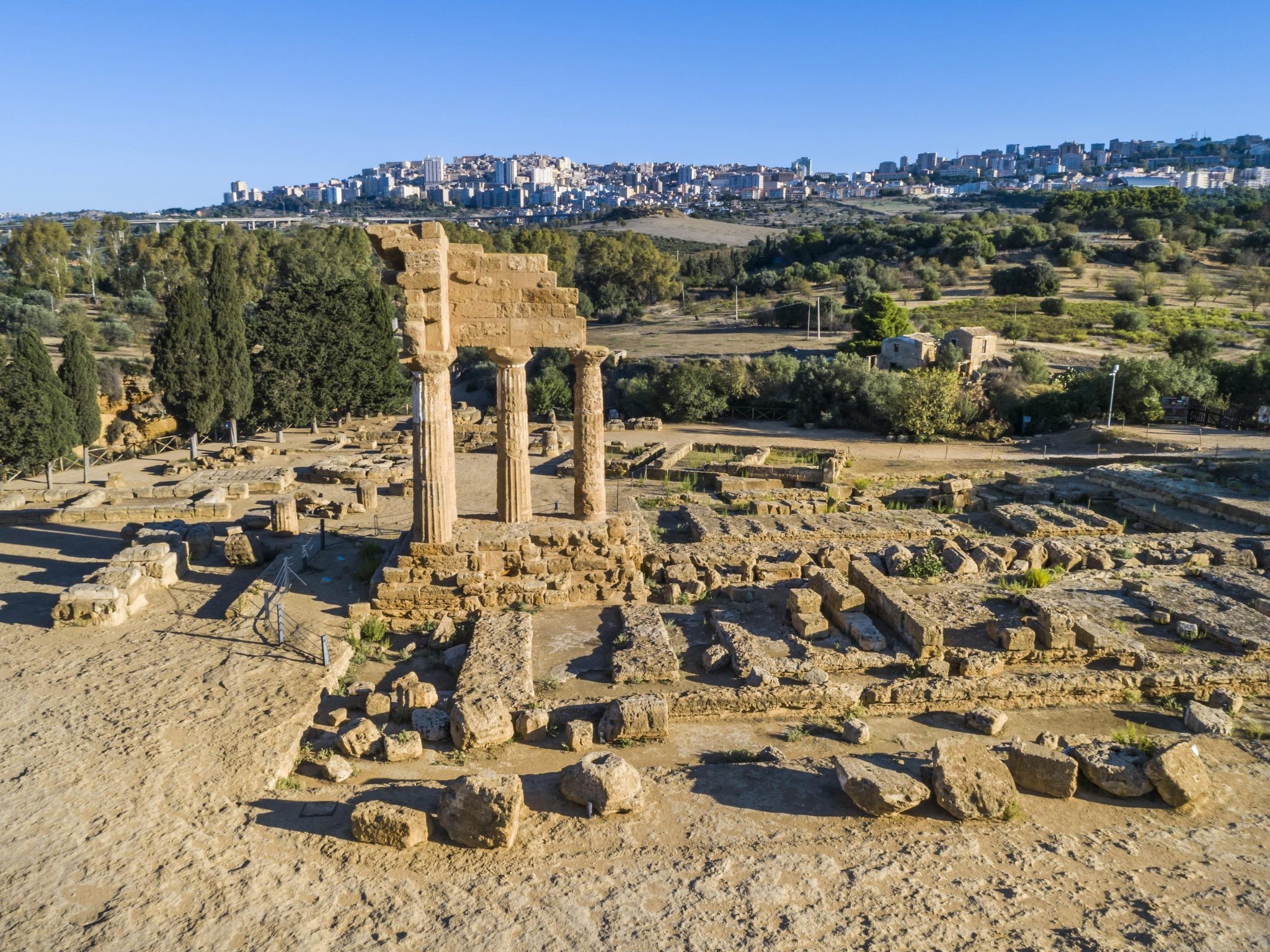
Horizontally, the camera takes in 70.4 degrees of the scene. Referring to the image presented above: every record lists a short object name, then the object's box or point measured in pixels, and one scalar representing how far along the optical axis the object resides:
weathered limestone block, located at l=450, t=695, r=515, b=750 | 10.11
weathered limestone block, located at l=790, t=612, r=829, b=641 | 13.38
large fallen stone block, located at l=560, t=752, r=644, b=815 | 8.59
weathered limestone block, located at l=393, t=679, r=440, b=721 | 10.94
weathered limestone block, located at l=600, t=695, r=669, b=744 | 10.29
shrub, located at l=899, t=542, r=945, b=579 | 15.87
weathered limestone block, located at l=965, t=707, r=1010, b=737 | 10.71
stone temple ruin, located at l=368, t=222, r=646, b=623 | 14.11
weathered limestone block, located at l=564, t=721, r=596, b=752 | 10.12
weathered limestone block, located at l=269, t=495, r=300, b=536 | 18.80
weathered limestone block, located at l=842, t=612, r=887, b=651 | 12.78
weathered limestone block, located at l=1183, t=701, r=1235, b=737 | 10.59
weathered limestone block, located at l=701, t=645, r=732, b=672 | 12.14
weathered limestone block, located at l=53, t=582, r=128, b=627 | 13.55
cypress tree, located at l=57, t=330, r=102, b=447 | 27.66
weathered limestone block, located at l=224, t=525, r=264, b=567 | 16.64
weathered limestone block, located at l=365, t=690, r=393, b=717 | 10.99
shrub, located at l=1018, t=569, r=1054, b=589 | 15.55
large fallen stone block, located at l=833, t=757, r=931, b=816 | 8.51
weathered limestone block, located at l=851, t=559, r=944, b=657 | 12.25
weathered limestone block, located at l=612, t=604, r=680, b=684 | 11.77
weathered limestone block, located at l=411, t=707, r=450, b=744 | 10.35
